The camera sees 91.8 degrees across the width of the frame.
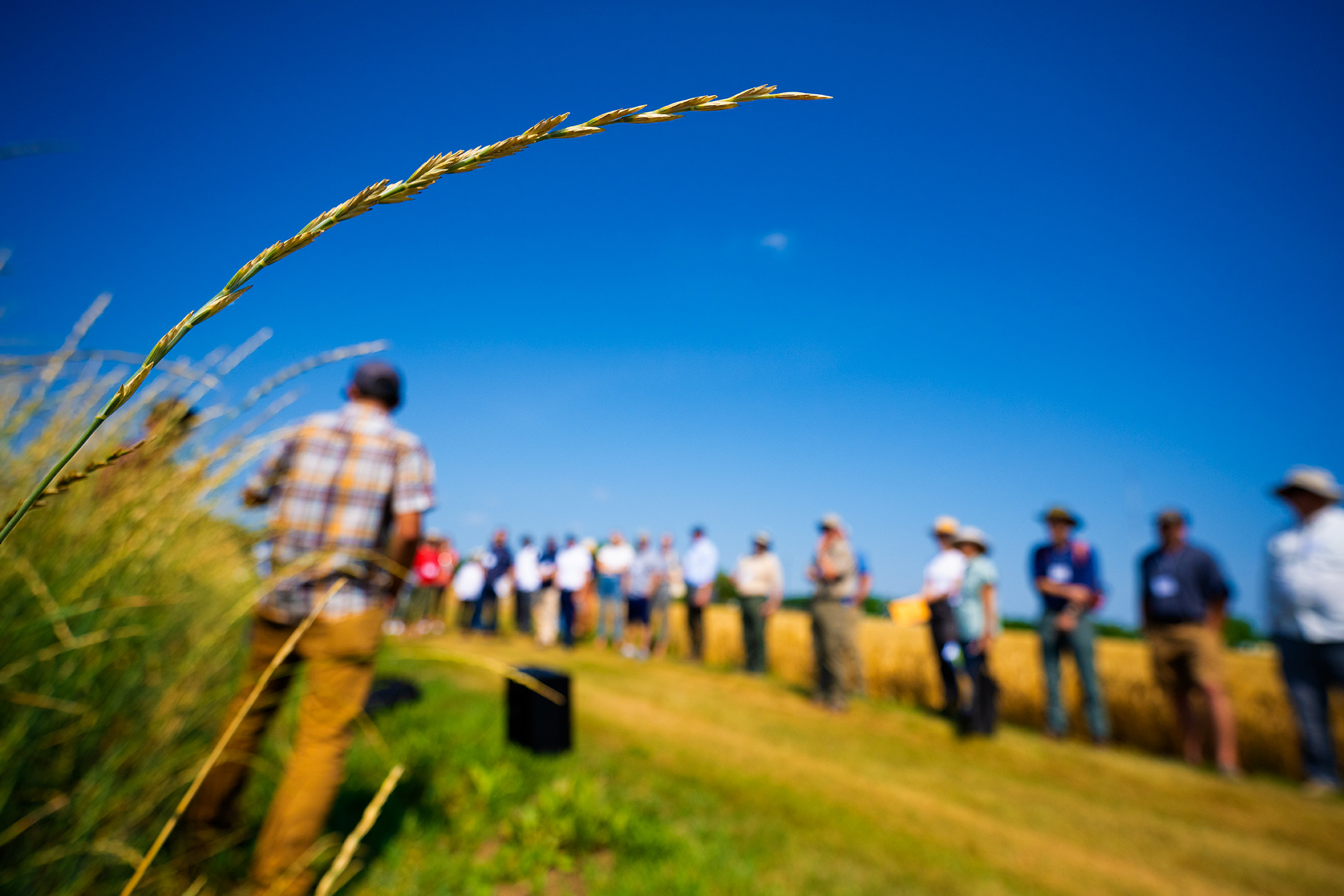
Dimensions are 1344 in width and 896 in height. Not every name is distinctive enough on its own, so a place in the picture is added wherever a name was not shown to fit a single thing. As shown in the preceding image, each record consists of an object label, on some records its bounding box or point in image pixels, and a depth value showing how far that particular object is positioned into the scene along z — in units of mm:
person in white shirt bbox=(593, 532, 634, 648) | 12445
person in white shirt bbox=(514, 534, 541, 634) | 13422
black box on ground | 4363
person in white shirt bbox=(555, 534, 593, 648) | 11664
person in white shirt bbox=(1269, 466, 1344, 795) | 4652
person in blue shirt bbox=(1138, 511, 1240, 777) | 5512
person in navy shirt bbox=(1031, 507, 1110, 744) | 6531
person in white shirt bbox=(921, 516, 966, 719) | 7188
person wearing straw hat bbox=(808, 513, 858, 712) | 7453
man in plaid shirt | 2252
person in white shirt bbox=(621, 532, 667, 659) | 11695
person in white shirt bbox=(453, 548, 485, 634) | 14812
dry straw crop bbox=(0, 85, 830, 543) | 330
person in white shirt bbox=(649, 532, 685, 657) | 11945
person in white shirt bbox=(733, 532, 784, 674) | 10125
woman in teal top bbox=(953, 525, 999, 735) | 6523
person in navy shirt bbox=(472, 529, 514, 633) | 14109
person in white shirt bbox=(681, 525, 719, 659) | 10820
